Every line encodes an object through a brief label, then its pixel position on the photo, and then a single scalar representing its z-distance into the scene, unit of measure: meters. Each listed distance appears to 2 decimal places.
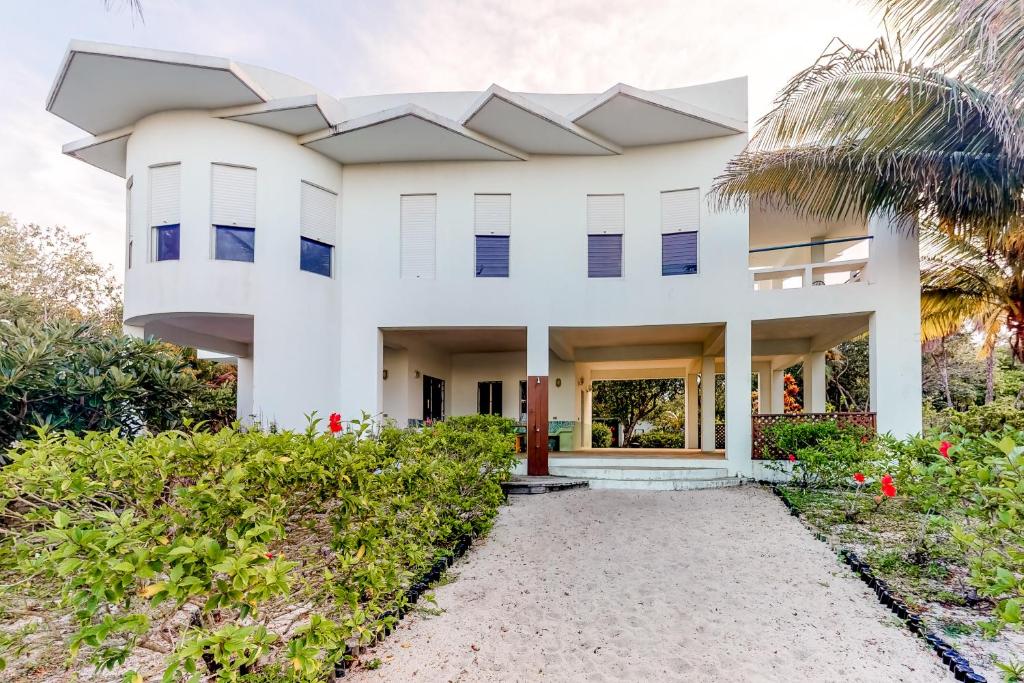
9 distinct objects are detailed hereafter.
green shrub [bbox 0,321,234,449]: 7.36
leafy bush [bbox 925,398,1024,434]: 12.54
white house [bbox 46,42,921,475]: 11.02
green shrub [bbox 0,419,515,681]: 2.40
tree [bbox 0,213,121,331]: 20.80
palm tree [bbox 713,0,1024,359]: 6.52
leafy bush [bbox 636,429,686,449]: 24.25
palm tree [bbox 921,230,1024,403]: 11.22
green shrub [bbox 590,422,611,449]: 25.44
